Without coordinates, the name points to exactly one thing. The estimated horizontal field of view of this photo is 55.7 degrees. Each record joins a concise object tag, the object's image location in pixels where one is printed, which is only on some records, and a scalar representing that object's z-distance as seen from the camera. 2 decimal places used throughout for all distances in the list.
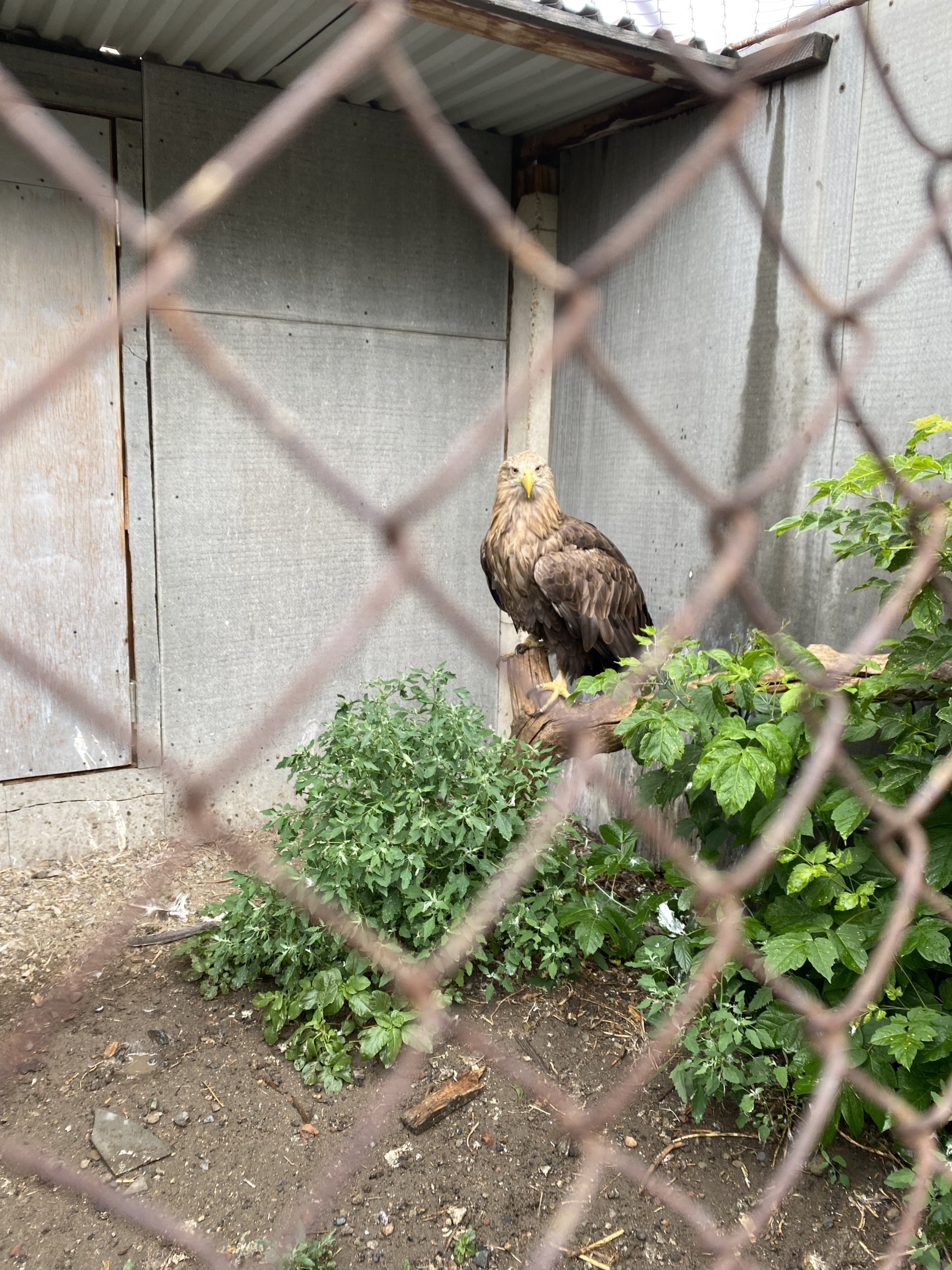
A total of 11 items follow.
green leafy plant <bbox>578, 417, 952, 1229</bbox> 1.80
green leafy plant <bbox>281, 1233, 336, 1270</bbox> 1.75
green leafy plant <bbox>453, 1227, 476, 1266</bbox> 1.88
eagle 3.35
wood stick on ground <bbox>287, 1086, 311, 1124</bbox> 2.27
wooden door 3.32
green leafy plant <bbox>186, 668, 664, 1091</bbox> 2.54
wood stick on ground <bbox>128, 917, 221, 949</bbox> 3.11
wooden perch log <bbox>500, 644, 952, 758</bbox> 2.19
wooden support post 4.12
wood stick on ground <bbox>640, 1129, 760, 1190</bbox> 2.16
